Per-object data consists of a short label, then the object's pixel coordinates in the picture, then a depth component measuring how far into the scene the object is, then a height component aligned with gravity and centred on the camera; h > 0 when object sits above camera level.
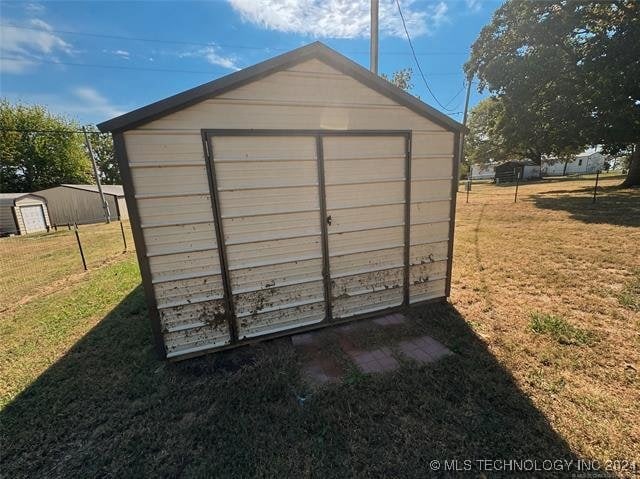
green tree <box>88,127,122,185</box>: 34.86 +3.61
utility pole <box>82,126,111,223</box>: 17.85 -1.17
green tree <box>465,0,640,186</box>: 11.55 +4.22
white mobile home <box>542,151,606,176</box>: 48.83 -0.44
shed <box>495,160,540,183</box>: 35.41 -0.71
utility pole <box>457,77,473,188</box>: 16.74 +4.35
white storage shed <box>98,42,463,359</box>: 2.75 -0.21
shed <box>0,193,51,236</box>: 16.84 -1.45
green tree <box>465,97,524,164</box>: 31.99 +2.83
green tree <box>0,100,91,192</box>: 25.86 +3.44
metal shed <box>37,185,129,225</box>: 20.25 -1.20
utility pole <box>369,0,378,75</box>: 5.41 +2.69
